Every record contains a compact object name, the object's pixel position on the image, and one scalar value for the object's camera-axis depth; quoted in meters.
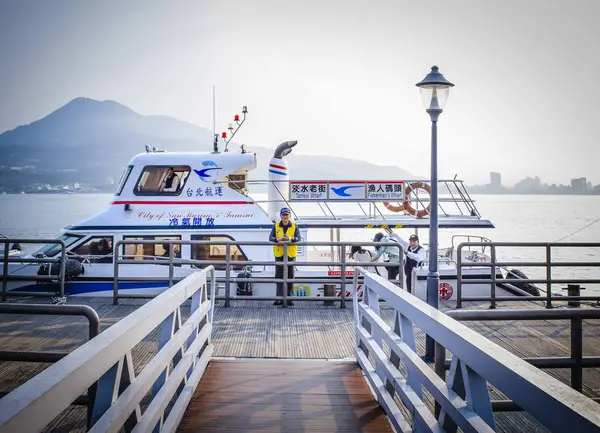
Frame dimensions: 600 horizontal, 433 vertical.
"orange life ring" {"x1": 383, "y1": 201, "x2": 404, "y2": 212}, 14.36
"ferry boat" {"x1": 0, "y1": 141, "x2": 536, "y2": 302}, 12.45
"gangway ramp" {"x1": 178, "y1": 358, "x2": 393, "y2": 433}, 4.41
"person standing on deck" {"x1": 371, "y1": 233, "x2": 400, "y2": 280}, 12.40
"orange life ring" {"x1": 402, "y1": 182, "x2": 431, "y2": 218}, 13.94
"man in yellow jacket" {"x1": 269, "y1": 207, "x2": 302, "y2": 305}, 10.38
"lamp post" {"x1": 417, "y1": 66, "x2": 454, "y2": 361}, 6.46
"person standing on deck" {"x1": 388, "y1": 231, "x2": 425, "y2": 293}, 12.28
